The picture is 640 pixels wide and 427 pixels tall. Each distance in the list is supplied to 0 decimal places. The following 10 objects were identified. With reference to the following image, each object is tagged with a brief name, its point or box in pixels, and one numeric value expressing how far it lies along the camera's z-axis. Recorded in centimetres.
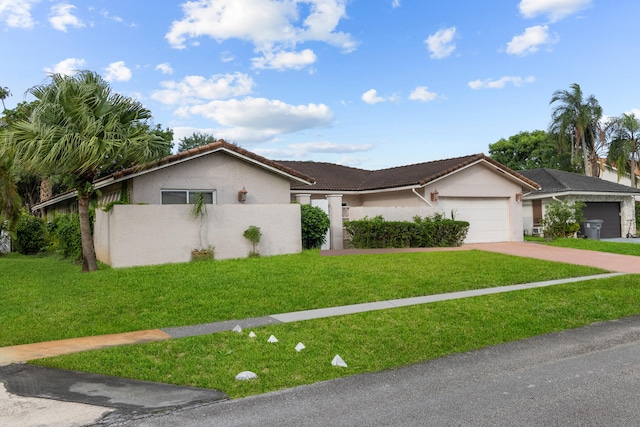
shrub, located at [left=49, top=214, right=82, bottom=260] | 1727
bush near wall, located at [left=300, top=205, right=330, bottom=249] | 1772
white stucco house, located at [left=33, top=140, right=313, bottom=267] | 1411
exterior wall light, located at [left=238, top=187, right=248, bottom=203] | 1678
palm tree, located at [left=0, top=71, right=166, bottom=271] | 1247
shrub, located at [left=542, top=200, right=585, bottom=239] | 2274
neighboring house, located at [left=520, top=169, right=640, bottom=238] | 2716
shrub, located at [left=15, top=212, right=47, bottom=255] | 2388
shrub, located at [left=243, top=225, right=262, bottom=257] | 1554
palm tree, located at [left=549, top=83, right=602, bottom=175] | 3706
